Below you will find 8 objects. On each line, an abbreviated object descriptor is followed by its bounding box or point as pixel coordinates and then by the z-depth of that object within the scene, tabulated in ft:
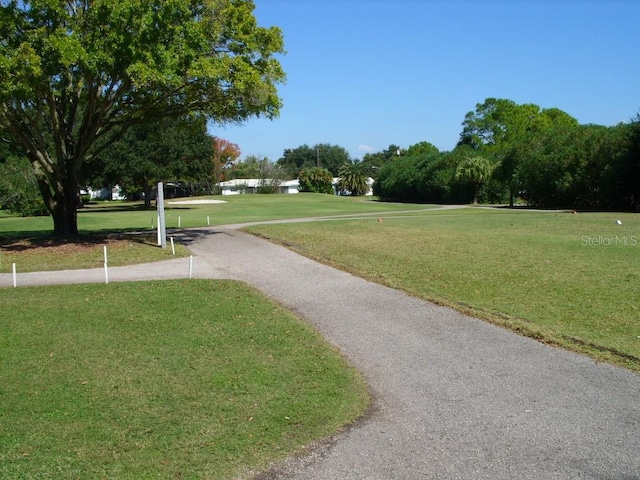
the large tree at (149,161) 166.61
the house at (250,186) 345.31
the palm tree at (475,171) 185.57
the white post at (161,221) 61.98
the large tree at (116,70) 51.49
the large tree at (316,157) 512.18
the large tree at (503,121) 293.23
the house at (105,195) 346.60
